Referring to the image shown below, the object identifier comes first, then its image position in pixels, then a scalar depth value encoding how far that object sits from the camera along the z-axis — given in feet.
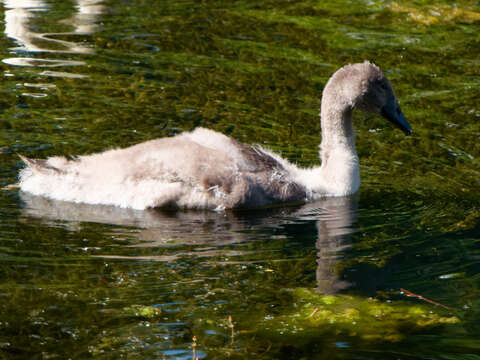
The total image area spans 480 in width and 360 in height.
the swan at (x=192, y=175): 48.78
